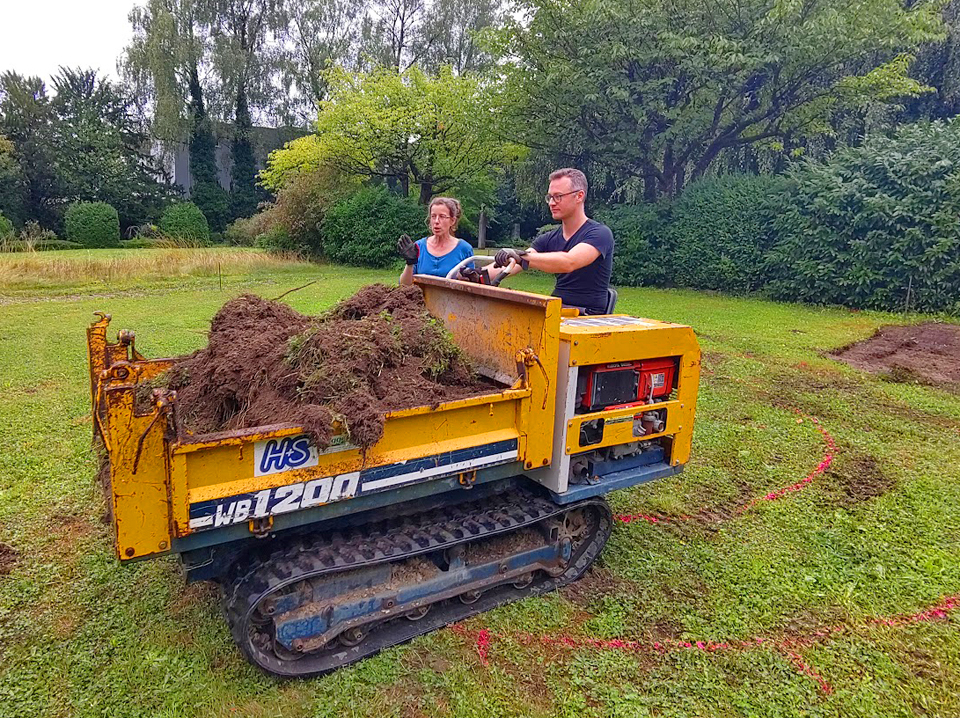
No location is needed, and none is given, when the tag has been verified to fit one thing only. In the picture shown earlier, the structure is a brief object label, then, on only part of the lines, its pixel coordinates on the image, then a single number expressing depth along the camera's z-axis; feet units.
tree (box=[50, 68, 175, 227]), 106.93
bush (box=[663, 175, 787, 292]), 52.13
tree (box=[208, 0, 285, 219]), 112.27
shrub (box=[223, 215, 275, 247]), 97.82
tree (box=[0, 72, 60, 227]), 104.06
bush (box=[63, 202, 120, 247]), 101.24
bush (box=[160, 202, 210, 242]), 108.06
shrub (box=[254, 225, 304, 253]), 78.74
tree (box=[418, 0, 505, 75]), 107.34
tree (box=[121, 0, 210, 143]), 102.32
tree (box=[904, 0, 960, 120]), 59.21
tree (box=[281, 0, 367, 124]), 112.27
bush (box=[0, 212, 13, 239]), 86.64
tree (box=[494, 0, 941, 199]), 47.29
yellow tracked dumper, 8.15
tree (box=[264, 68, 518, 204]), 67.92
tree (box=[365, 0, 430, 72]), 111.24
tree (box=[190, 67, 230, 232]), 120.98
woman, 15.60
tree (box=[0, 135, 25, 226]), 98.65
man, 12.23
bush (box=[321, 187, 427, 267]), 72.49
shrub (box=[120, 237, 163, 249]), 106.11
